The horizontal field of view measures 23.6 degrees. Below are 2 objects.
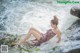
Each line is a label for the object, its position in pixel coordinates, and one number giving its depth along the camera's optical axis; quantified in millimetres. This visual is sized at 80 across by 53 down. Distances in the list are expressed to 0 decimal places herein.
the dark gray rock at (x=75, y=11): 5780
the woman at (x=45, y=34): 5814
